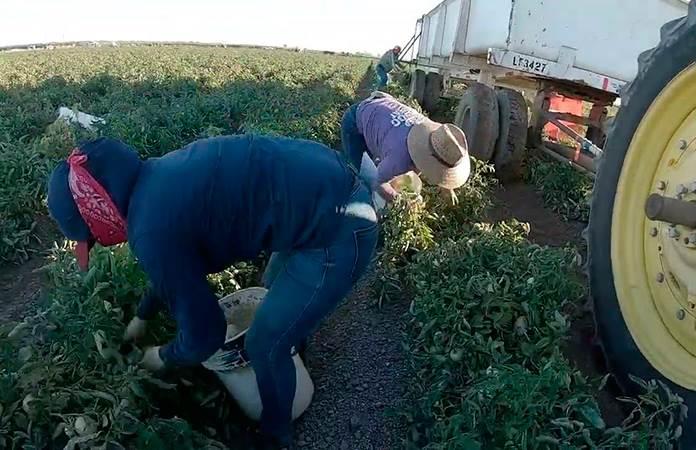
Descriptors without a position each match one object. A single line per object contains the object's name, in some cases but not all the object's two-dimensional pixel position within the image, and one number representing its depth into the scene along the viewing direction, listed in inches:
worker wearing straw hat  140.6
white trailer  138.3
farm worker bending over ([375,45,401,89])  445.7
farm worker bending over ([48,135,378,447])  81.6
